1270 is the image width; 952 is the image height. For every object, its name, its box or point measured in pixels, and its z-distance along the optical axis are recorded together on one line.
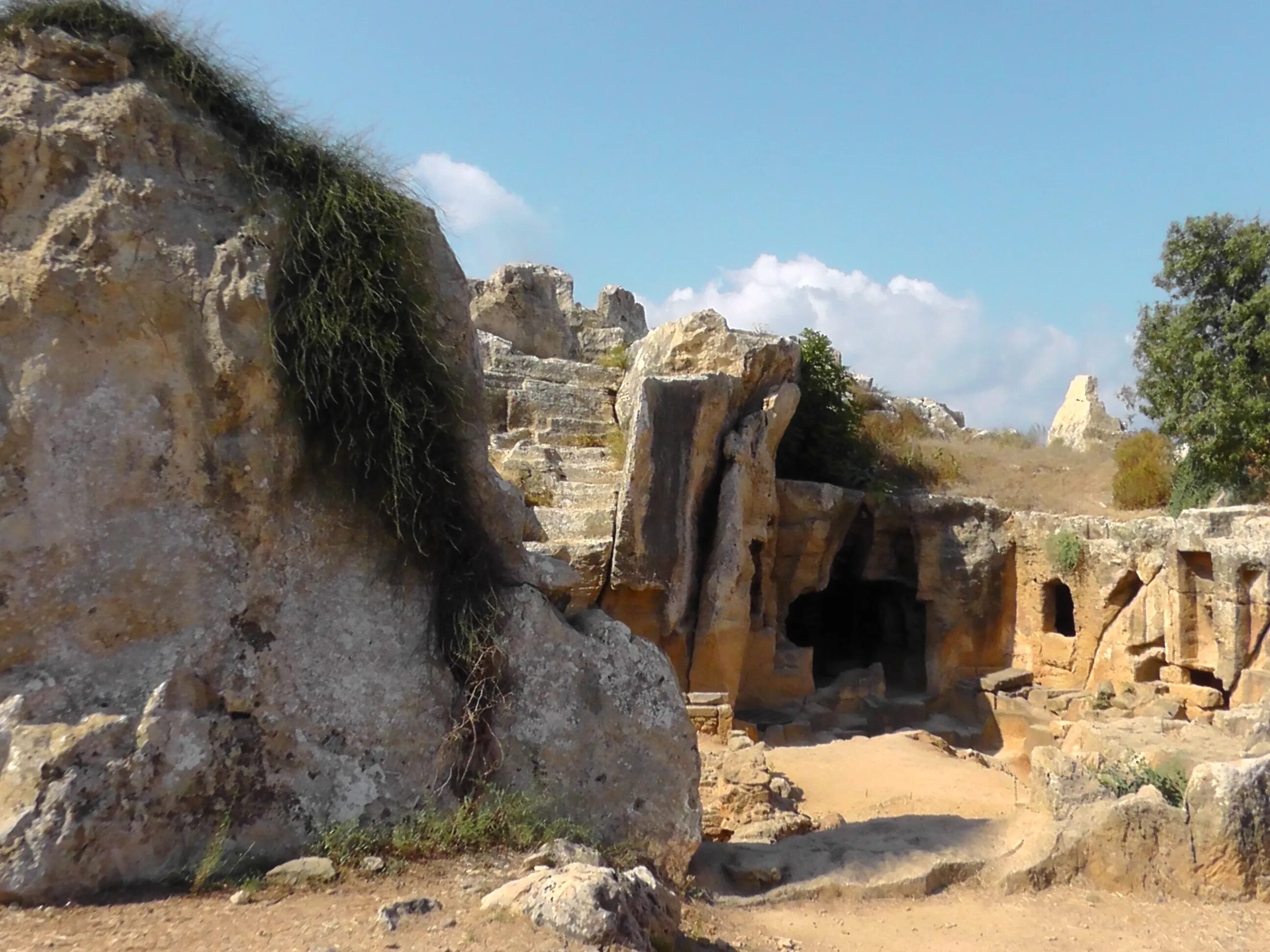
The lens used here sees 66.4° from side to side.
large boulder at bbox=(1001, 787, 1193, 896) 4.86
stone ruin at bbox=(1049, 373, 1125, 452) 21.89
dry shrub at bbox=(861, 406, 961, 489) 14.90
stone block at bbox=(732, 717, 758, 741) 10.51
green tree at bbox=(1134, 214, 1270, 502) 12.98
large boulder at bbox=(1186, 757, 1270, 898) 4.77
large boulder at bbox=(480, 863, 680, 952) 3.04
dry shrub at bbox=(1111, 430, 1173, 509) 14.51
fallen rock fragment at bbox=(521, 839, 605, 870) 3.81
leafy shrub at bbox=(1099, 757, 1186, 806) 5.50
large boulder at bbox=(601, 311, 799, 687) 10.28
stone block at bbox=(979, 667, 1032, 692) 12.62
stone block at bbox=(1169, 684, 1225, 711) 10.77
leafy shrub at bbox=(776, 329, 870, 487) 14.10
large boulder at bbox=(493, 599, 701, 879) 4.45
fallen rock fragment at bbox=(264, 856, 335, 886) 3.49
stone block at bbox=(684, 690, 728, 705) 10.24
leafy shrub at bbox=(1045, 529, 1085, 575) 12.59
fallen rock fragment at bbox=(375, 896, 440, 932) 3.10
